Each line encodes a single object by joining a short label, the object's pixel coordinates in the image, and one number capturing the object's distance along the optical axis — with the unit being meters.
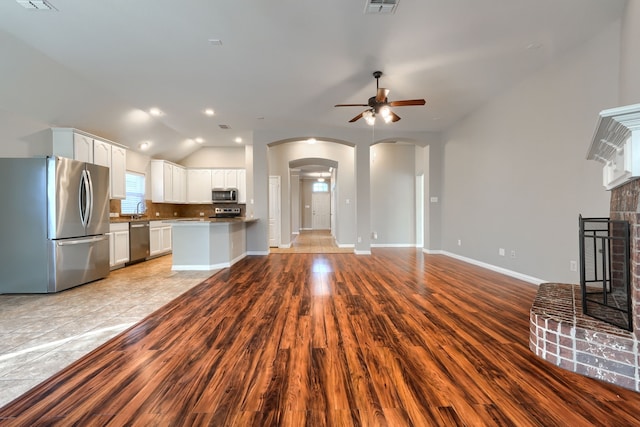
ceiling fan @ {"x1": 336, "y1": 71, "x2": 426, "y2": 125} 4.04
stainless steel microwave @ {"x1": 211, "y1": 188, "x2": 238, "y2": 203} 8.59
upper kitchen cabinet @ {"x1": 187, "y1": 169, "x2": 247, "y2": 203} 8.76
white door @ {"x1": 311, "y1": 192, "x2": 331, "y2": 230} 16.05
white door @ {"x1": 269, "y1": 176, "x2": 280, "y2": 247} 8.58
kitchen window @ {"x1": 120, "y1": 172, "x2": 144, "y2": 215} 6.80
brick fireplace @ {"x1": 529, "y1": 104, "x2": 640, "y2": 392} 1.67
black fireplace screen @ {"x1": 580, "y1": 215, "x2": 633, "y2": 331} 1.94
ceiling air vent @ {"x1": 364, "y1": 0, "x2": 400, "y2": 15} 2.68
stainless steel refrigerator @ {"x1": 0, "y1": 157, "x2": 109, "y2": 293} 3.79
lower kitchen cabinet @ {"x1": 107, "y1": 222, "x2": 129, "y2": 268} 5.29
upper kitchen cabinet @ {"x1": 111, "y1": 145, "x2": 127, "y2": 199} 5.83
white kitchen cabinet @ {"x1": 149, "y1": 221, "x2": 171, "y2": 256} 6.61
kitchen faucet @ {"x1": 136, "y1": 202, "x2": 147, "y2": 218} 7.01
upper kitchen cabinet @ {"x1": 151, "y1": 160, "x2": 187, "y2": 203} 7.61
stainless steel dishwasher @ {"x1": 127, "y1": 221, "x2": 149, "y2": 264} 5.86
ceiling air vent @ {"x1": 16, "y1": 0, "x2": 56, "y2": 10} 2.69
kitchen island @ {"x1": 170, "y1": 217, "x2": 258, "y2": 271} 5.32
